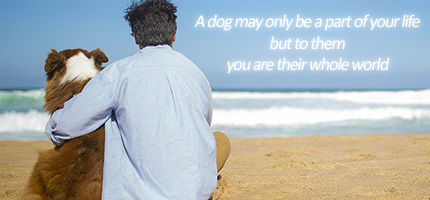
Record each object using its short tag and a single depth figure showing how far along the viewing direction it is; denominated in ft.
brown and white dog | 15.68
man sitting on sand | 15.27
